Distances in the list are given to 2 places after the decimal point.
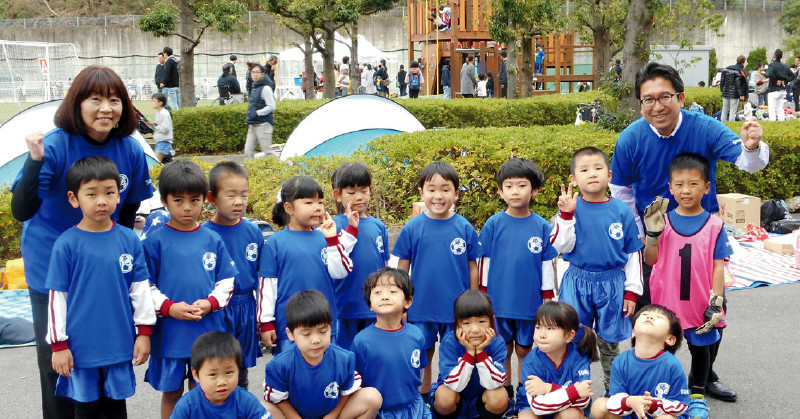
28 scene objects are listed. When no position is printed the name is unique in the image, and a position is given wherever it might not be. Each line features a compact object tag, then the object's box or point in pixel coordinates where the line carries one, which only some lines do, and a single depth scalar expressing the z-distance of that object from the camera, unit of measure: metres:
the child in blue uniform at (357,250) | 4.27
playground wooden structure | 24.86
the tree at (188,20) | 15.34
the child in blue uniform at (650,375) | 3.68
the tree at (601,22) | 17.17
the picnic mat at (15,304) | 6.34
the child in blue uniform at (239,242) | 3.97
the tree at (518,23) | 17.16
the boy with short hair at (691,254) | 4.10
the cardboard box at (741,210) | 8.79
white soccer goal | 27.01
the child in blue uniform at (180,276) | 3.66
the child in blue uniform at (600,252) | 4.15
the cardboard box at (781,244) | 8.02
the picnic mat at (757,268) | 7.09
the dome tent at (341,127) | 9.48
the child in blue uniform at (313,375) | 3.64
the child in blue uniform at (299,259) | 4.02
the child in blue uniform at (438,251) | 4.32
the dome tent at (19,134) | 9.20
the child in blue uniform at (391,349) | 3.87
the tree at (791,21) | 33.62
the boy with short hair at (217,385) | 3.35
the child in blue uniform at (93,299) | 3.33
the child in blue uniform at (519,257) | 4.27
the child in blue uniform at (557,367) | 3.79
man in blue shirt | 4.18
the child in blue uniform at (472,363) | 3.93
